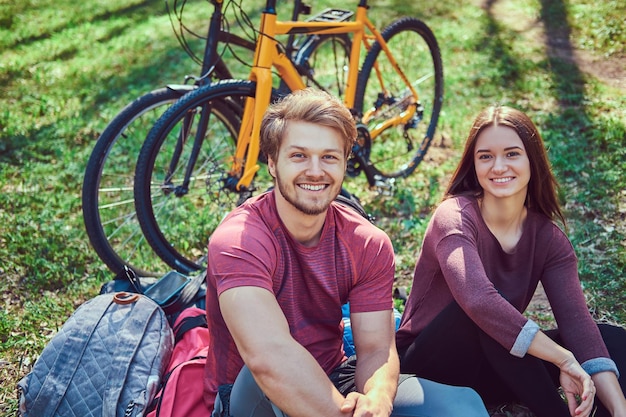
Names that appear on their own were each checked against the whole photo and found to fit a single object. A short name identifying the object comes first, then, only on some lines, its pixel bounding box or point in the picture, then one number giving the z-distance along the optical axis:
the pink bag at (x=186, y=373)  2.37
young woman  2.42
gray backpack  2.40
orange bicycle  3.49
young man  2.12
